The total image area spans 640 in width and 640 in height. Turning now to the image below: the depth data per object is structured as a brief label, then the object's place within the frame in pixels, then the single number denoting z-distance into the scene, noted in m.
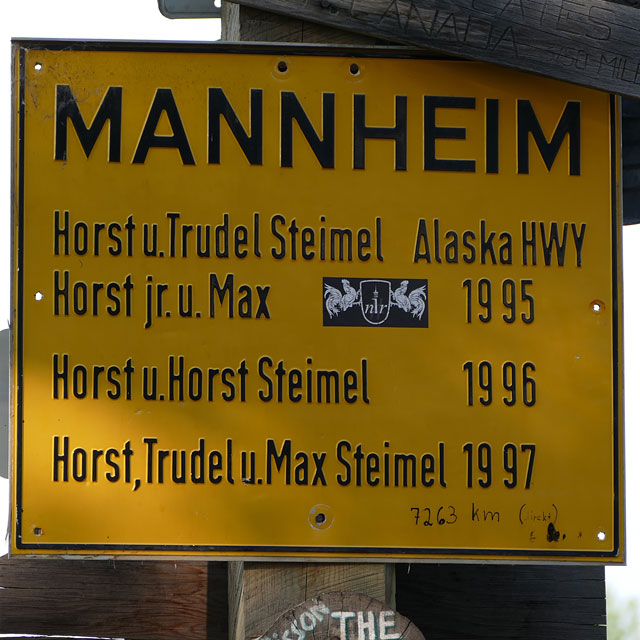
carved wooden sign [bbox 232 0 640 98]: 5.70
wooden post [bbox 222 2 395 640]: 5.41
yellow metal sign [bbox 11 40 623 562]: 5.50
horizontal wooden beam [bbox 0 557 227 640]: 6.82
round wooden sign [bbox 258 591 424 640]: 5.05
